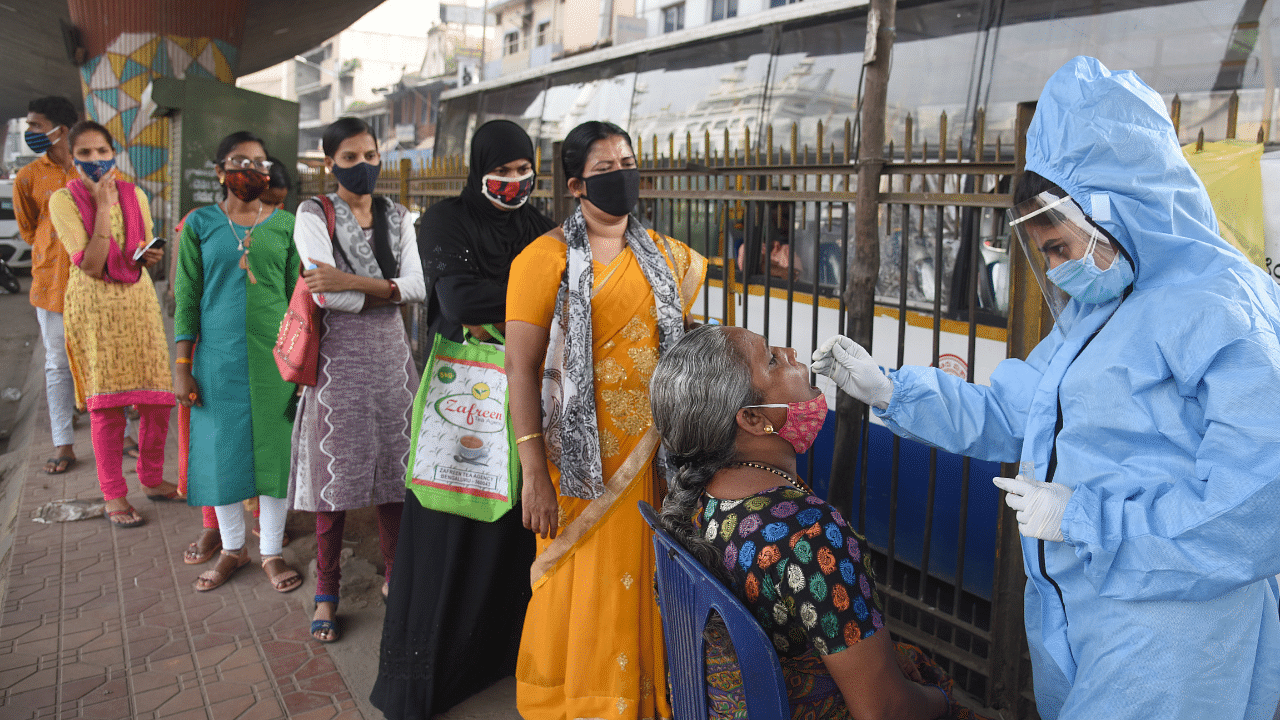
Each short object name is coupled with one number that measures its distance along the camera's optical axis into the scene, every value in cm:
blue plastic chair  141
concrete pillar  850
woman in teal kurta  359
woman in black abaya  261
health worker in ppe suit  128
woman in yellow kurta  434
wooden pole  264
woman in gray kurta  312
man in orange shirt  509
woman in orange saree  229
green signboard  798
